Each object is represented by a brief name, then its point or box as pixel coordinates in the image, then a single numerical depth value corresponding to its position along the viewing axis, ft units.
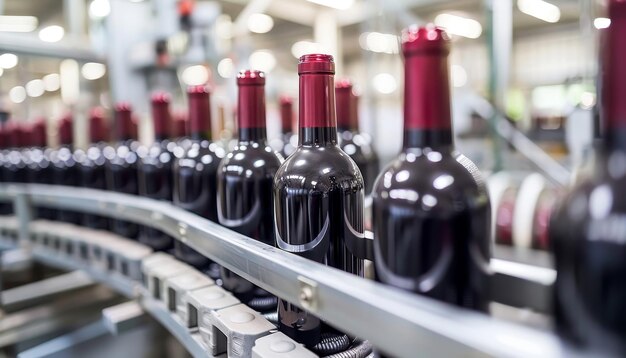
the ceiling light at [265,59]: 32.24
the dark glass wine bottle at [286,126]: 3.45
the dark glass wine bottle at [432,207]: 1.24
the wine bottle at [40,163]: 4.62
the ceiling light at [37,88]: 28.81
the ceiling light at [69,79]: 18.61
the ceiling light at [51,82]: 27.26
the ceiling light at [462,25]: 25.30
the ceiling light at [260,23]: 23.77
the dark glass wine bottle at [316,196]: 1.69
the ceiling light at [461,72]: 29.69
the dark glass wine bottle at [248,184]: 2.10
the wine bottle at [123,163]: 3.64
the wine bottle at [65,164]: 4.36
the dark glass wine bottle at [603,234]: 0.91
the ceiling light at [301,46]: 27.96
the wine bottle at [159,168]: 3.15
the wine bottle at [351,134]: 2.91
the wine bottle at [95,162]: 4.03
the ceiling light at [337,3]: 18.78
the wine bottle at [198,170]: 2.53
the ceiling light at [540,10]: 22.79
